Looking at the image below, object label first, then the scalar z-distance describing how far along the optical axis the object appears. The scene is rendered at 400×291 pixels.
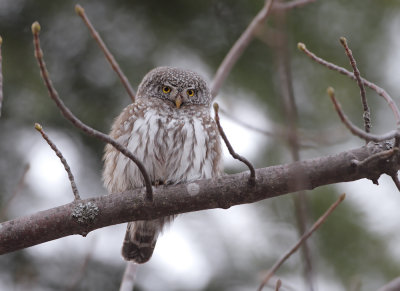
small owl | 8.46
